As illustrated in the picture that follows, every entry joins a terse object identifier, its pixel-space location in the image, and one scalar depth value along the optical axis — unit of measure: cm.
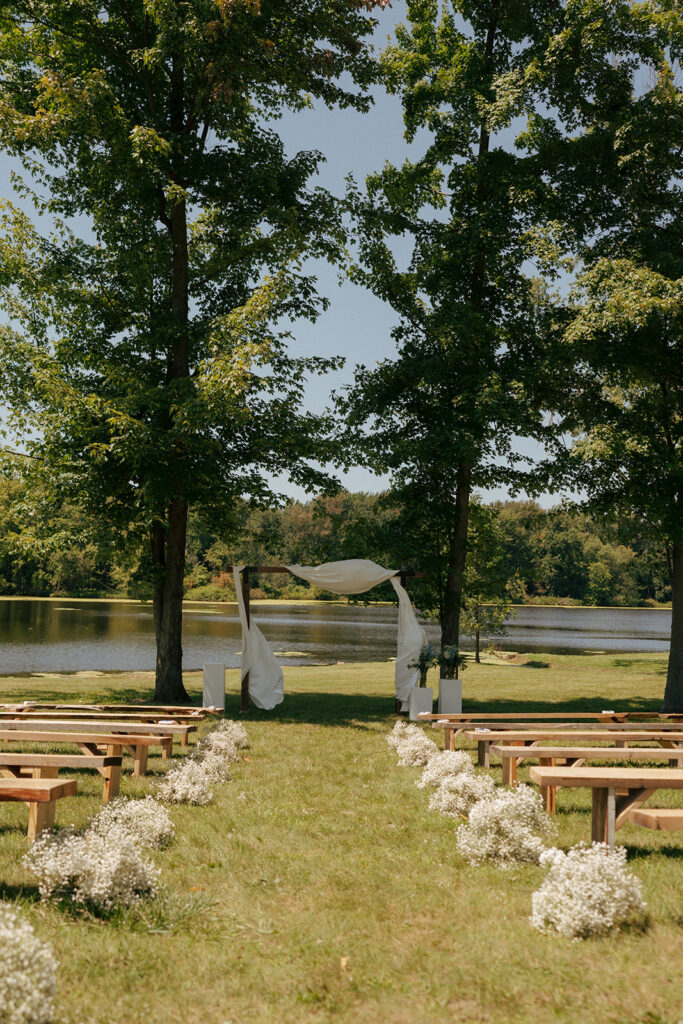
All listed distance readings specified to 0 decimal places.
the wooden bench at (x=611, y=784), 496
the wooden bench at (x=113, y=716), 925
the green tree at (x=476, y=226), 1606
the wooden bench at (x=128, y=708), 1011
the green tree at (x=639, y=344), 1481
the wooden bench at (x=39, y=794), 493
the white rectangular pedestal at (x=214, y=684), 1450
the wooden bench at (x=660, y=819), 461
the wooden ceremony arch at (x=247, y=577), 1563
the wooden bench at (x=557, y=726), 855
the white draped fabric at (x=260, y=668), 1580
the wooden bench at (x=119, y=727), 731
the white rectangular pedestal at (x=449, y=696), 1439
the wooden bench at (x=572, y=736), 766
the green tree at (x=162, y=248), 1436
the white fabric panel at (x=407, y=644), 1555
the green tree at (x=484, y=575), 1916
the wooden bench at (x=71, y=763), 563
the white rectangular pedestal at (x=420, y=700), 1424
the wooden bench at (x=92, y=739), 696
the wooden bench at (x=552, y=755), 616
